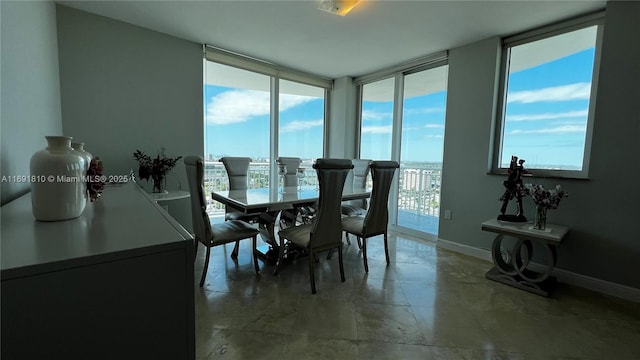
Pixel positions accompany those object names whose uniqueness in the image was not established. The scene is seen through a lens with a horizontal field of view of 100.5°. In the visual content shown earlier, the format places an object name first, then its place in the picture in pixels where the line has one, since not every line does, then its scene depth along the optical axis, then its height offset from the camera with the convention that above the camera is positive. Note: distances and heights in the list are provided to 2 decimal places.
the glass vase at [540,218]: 2.28 -0.45
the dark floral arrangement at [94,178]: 1.21 -0.12
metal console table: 2.23 -0.85
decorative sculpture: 2.54 -0.22
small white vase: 1.18 -0.02
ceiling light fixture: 2.22 +1.31
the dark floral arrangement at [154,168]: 2.73 -0.14
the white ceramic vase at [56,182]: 0.94 -0.11
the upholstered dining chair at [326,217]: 2.17 -0.50
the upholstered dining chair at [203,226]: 2.14 -0.64
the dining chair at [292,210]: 3.02 -0.57
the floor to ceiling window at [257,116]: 3.67 +0.66
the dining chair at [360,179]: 3.72 -0.26
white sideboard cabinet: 0.60 -0.35
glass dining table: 2.33 -0.40
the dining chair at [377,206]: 2.54 -0.45
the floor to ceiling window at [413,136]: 3.71 +0.39
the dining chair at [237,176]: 3.03 -0.24
